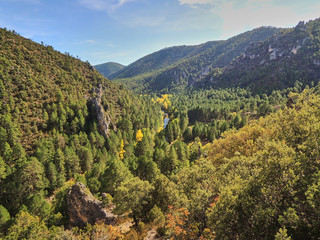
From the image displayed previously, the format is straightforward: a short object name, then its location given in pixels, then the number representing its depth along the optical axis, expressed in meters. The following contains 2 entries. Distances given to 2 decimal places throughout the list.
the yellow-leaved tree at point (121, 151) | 90.80
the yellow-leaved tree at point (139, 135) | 106.36
